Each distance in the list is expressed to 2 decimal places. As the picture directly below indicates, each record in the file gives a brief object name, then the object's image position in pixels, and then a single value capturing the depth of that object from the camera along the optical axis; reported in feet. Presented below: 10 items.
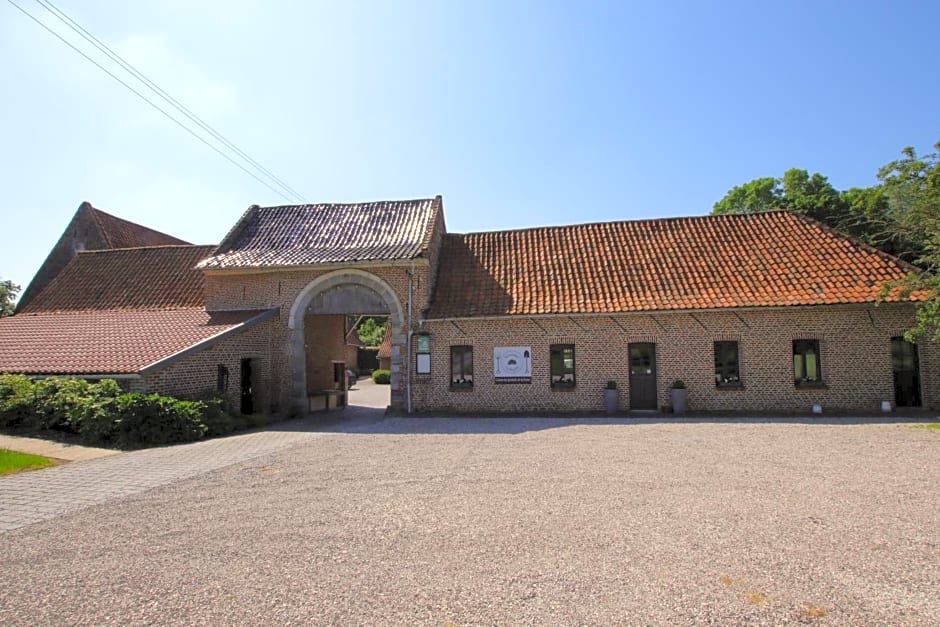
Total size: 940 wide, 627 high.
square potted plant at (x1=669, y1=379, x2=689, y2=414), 48.08
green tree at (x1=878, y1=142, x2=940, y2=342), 40.06
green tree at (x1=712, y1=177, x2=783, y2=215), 105.09
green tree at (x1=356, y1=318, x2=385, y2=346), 164.76
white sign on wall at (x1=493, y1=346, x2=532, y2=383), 51.24
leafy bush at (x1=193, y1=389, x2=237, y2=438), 40.47
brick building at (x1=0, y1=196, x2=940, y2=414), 46.78
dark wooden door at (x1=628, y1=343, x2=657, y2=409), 50.11
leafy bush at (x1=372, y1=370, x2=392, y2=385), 125.29
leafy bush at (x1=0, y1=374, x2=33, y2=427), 39.41
